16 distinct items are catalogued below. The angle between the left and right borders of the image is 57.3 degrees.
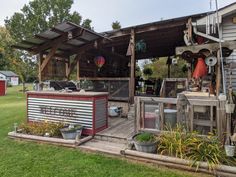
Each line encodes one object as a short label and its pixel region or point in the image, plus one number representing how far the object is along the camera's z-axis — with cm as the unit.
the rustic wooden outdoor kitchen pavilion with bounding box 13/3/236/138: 425
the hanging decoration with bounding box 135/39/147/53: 824
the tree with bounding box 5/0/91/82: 2011
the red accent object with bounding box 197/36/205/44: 685
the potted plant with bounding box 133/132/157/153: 423
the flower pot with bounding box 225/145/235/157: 361
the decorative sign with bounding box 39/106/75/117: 588
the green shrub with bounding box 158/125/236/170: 370
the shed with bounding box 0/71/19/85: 4788
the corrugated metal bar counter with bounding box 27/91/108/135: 561
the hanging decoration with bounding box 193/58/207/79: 526
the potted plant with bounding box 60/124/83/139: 525
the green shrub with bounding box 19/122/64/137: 562
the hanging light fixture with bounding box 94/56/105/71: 955
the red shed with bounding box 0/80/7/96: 2043
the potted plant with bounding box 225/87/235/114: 370
